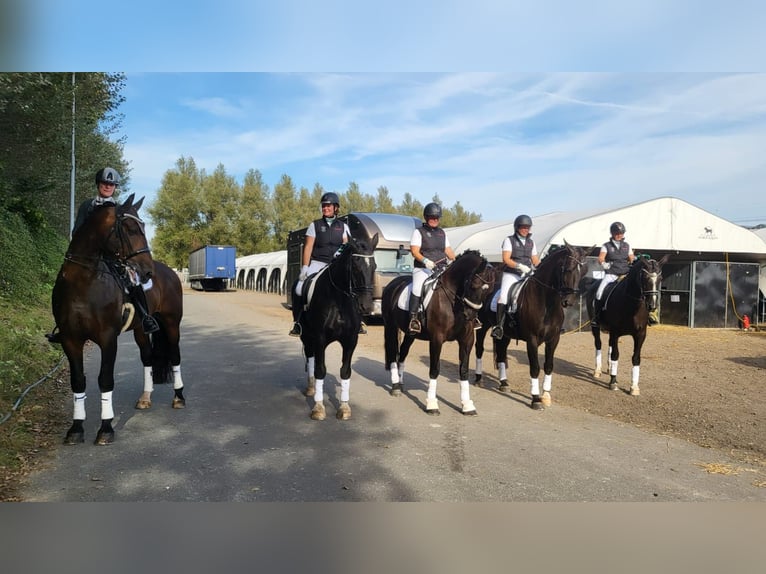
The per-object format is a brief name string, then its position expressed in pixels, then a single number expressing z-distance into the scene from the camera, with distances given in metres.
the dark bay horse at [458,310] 6.38
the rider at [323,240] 6.80
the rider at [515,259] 8.00
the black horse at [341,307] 5.74
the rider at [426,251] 6.96
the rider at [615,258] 9.58
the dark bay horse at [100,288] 4.86
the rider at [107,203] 5.09
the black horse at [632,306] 8.21
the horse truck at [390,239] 15.54
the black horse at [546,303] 7.07
